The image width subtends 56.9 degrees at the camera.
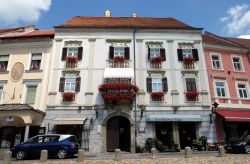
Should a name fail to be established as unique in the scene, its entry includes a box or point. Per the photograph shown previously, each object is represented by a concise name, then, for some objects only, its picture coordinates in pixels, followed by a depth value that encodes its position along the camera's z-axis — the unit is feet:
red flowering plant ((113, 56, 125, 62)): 73.87
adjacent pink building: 69.05
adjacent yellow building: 63.31
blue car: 47.93
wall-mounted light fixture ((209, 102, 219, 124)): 68.20
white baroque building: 67.26
